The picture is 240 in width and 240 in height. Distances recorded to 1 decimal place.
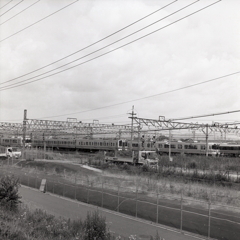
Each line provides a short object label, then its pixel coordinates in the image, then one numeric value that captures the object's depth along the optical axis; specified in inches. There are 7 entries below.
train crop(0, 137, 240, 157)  2245.3
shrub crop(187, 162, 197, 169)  1625.2
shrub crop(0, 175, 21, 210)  620.4
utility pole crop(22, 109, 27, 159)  1790.1
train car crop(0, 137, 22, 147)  3642.2
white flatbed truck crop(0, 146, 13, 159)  2264.6
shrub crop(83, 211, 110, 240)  407.8
